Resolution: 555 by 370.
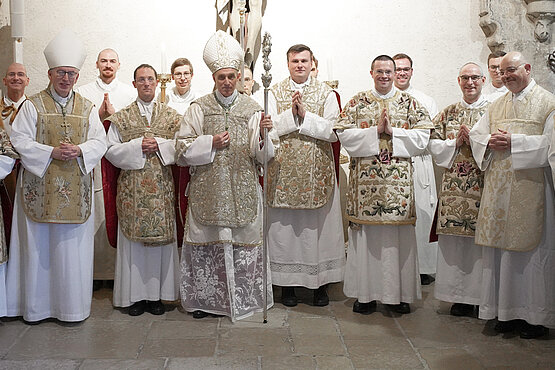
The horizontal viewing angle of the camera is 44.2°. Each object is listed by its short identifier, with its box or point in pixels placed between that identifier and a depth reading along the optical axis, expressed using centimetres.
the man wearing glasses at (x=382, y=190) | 505
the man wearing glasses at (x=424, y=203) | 631
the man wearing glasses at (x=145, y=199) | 509
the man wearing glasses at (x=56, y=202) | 484
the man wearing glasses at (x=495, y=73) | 580
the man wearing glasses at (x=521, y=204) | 454
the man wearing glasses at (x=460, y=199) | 500
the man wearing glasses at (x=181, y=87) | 614
